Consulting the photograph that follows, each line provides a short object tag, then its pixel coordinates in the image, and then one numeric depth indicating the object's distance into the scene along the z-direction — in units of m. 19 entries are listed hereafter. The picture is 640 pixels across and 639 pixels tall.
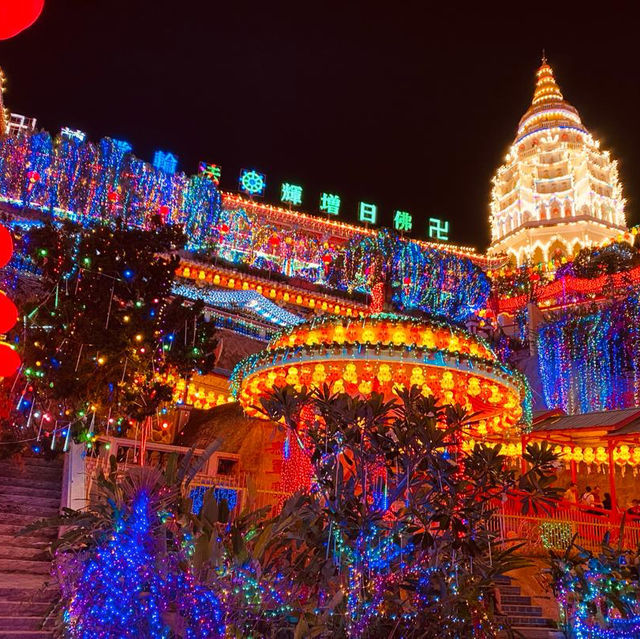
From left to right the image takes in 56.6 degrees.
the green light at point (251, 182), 37.09
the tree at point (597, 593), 6.21
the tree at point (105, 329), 9.74
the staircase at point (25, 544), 5.77
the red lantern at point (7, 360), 5.67
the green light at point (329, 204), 39.53
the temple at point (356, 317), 9.98
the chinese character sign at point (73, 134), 27.34
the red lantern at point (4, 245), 4.93
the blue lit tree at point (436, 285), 27.75
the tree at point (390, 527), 4.72
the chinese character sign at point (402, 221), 40.54
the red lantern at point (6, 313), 5.35
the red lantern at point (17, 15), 3.80
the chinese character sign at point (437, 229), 43.38
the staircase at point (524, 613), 8.16
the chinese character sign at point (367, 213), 40.56
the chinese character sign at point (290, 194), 38.41
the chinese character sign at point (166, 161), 31.03
